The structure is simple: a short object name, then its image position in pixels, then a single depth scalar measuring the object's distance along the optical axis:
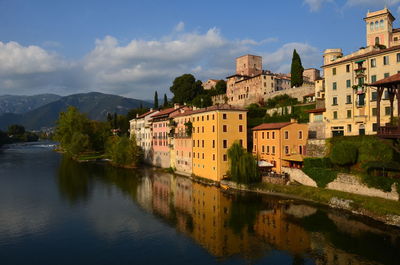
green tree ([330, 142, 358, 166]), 36.97
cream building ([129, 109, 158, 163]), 75.56
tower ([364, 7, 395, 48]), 61.81
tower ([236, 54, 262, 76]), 123.75
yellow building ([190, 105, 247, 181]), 48.62
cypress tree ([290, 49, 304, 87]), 79.38
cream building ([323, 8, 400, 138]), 41.84
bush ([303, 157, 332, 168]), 39.66
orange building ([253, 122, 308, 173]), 46.31
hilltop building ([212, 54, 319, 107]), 89.06
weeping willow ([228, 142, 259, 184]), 43.78
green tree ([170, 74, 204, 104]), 106.06
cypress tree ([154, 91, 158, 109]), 112.76
